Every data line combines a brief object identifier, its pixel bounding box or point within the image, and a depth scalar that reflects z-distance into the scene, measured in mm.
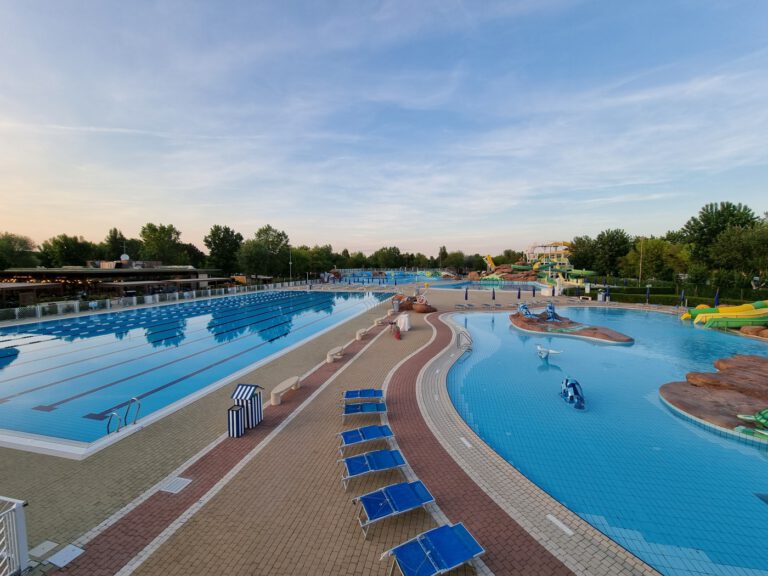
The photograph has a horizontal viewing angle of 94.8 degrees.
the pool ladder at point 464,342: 16234
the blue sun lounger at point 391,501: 5102
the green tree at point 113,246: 65644
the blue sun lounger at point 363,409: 8711
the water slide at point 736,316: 21000
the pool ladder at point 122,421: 8003
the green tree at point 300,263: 61219
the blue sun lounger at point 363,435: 7215
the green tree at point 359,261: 95281
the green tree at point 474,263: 92375
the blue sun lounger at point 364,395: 9567
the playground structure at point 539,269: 54062
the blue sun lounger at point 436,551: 4168
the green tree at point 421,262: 105312
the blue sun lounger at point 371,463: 6160
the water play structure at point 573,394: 10409
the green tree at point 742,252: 30062
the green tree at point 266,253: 51188
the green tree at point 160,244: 58719
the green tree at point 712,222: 37531
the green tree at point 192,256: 63906
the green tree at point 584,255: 58559
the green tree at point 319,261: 66438
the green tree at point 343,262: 91000
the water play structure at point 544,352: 15539
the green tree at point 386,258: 99119
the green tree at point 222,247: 59406
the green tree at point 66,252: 52719
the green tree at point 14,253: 46791
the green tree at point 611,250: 55156
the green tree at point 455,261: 92562
